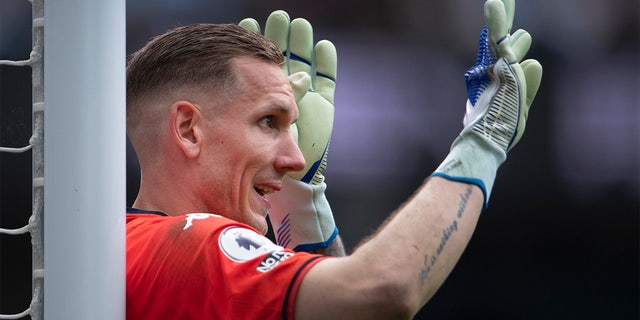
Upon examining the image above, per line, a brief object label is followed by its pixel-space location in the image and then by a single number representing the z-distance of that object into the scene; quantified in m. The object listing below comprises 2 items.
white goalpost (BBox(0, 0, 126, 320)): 6.38
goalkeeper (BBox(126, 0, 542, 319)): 6.35
